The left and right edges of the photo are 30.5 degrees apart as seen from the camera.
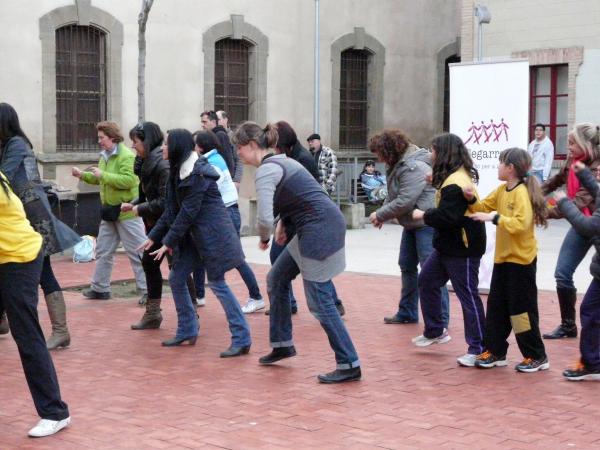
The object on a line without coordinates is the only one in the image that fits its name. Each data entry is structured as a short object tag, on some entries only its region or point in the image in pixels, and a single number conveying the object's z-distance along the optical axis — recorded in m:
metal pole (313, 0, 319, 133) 22.22
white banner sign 10.44
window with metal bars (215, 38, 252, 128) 21.34
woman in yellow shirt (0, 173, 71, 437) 5.69
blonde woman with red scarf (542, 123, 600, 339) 7.77
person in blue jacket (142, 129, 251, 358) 8.05
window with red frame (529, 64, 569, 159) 21.89
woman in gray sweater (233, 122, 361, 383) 7.04
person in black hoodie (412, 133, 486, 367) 7.51
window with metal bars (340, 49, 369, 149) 24.00
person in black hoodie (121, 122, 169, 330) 9.05
